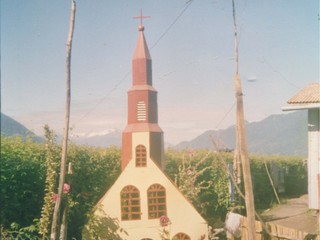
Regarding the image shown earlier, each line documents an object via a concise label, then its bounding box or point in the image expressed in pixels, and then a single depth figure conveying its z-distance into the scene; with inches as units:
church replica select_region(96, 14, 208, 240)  288.2
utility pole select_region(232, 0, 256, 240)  235.9
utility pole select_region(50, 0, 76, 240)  250.8
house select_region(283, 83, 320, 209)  425.4
